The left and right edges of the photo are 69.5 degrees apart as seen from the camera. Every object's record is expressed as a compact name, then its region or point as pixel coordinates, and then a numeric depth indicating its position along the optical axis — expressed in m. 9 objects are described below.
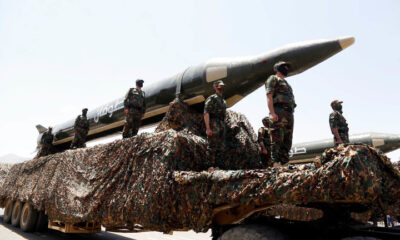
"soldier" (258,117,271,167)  4.80
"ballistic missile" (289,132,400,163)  10.20
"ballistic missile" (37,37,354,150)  4.08
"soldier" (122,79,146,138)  5.88
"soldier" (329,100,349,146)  5.43
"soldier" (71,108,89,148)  8.22
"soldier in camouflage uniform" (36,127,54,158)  10.23
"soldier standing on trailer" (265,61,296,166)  3.40
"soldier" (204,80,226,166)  3.80
